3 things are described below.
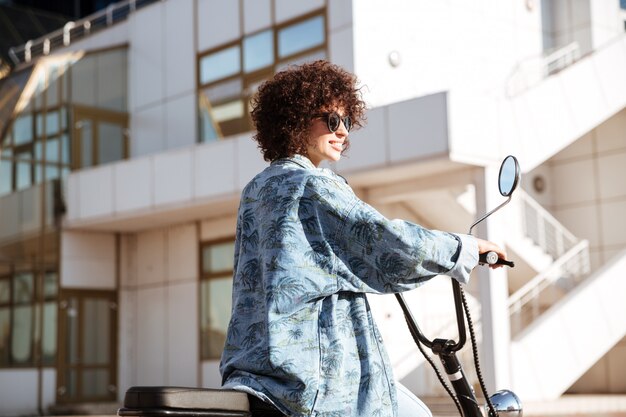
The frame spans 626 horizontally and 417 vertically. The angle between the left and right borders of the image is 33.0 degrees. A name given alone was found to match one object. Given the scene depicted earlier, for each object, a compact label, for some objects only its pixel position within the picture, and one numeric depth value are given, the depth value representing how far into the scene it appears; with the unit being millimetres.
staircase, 16031
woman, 2758
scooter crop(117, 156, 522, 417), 2525
